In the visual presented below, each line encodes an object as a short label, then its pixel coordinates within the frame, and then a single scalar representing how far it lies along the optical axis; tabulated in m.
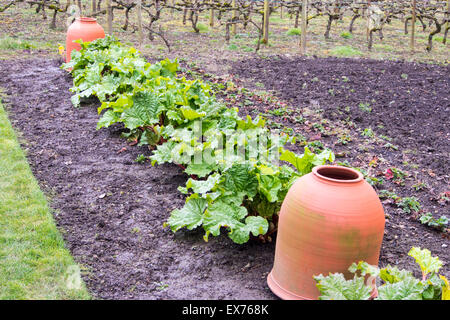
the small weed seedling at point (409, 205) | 4.64
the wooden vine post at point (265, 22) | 12.59
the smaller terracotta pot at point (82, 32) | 9.12
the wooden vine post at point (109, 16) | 11.48
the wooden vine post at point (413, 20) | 12.95
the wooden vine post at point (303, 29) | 11.84
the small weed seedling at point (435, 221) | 4.31
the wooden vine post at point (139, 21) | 10.97
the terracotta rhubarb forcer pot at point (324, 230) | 2.93
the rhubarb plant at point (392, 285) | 2.58
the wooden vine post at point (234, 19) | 13.75
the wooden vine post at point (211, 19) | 16.36
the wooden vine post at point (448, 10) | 15.24
